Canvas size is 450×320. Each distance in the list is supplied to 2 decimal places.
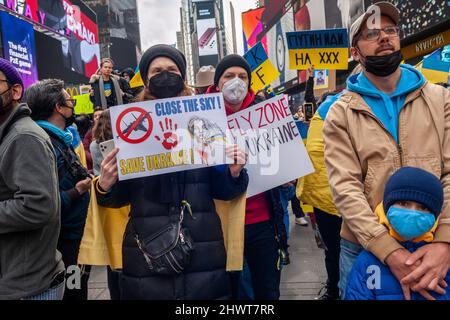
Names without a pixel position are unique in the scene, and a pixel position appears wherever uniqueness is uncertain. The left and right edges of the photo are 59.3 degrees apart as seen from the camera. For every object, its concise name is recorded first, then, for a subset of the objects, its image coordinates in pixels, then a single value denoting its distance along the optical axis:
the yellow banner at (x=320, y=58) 4.57
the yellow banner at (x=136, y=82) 5.31
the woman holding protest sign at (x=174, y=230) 1.82
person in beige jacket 1.61
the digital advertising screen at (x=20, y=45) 11.78
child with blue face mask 1.58
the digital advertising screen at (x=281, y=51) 22.89
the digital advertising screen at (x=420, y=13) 8.60
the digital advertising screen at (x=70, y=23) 17.33
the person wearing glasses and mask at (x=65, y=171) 2.62
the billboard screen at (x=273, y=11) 23.72
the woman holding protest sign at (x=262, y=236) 2.70
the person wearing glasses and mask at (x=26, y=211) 1.85
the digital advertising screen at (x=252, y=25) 31.51
